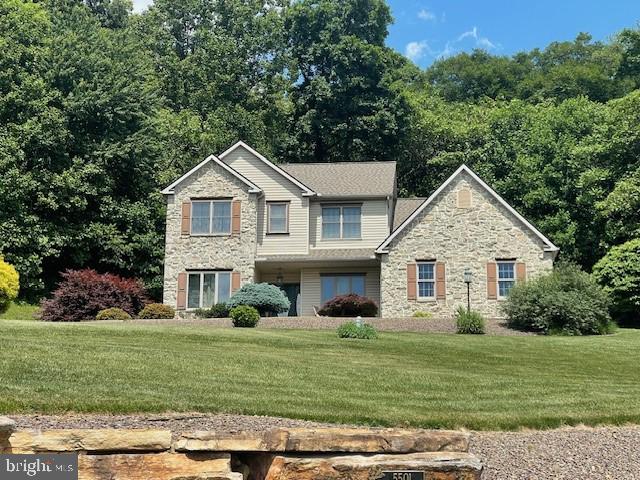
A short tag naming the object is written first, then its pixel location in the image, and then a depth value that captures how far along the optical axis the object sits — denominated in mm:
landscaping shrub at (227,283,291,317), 26531
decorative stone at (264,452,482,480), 5336
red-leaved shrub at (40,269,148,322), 26016
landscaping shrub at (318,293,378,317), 27719
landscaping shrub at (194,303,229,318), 27156
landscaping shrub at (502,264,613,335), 23016
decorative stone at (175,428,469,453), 5398
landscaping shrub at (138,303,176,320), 26625
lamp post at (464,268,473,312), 25922
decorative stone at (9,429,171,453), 5250
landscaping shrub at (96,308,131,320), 25000
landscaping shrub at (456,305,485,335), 22031
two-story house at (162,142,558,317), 27672
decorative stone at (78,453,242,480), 5305
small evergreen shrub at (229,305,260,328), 22250
